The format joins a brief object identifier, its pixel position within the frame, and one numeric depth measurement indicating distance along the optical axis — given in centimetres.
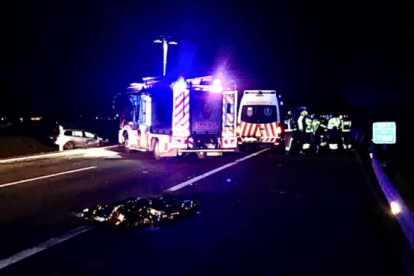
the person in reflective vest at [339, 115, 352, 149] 2690
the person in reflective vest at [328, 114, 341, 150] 2572
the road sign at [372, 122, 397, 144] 1536
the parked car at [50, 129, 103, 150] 2655
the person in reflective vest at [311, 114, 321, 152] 2540
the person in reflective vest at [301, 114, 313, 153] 2540
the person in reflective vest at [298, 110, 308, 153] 2524
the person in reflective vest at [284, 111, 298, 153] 2623
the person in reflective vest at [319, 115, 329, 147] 2565
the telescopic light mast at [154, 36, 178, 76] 3105
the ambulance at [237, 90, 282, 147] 2291
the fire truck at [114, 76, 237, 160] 1809
